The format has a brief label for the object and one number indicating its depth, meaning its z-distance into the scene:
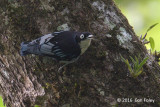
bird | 6.50
